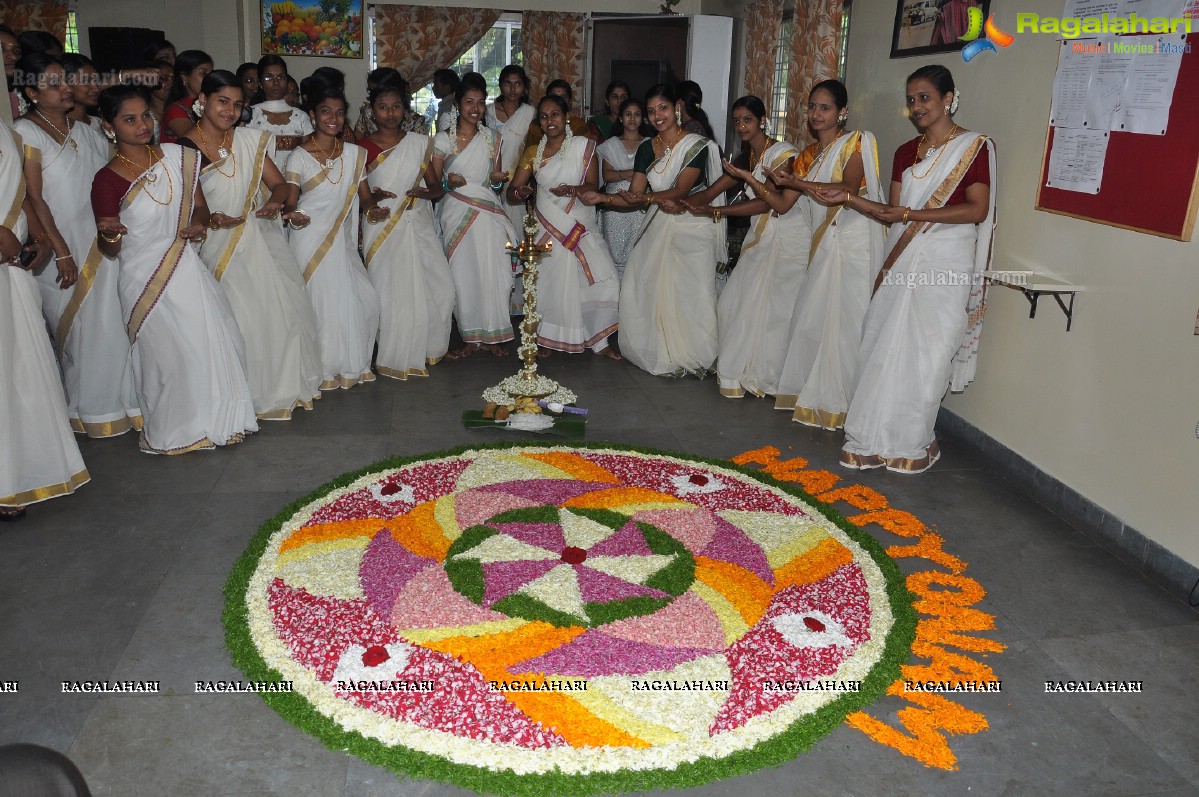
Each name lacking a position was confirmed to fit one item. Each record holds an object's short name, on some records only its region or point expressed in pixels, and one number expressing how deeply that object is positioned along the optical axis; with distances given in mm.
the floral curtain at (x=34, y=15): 9086
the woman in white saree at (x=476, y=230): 6020
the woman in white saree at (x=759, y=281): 5477
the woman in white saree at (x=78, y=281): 4156
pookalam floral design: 2494
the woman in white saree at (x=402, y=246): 5676
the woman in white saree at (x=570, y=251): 6117
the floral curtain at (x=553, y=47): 9586
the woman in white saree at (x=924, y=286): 4246
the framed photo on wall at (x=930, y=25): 4793
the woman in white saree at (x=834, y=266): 4867
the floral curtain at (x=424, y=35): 9328
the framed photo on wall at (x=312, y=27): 9172
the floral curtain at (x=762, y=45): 7613
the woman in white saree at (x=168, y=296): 4121
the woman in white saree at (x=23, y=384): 3680
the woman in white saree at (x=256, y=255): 4531
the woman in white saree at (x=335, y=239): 5195
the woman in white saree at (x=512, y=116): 6371
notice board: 3393
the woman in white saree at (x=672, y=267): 5770
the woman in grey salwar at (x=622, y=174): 6449
